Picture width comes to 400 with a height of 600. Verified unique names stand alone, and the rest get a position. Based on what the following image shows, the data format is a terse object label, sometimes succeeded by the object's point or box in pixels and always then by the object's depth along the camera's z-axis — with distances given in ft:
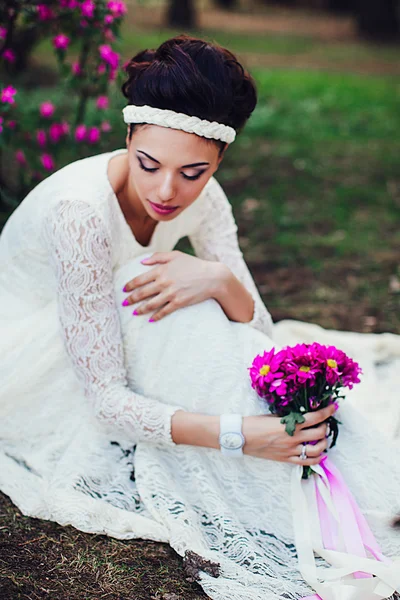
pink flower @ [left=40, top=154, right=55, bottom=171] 13.51
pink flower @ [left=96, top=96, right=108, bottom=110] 13.79
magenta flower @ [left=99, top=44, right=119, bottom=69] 12.81
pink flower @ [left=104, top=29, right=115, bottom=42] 12.82
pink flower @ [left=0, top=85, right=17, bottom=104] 11.07
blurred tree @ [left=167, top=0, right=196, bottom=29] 54.49
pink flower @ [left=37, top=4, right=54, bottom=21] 12.34
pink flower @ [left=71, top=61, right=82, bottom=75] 13.48
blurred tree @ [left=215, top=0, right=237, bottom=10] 67.15
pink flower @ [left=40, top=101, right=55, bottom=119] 13.91
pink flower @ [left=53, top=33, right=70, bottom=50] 12.75
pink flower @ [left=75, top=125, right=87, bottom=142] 13.71
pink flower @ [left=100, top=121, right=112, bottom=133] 13.92
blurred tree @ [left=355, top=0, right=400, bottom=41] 50.03
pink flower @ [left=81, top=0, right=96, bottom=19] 12.22
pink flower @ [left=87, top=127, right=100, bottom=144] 13.69
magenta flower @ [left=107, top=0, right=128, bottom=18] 12.42
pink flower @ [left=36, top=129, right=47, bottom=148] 13.70
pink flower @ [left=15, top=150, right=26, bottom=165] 13.93
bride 8.37
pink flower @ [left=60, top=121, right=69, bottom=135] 14.00
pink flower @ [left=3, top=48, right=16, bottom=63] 12.81
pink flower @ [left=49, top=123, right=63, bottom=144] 13.93
